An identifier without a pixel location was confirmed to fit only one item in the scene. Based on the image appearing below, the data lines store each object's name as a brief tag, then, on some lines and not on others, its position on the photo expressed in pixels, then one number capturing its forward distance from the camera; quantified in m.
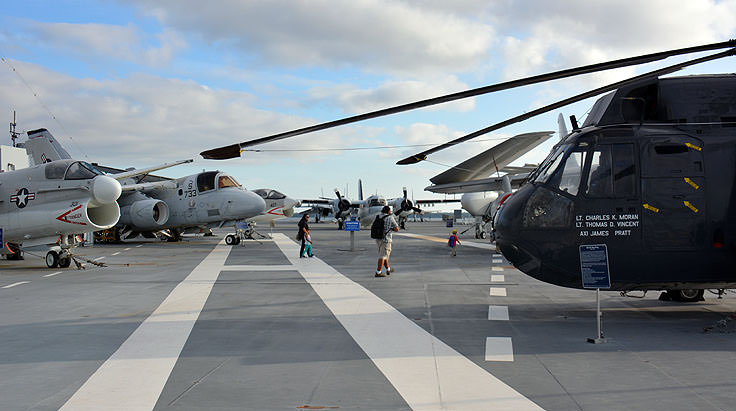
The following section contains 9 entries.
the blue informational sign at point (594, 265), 6.80
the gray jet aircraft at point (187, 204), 25.03
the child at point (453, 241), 19.17
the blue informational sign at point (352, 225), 21.50
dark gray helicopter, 7.33
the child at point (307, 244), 19.06
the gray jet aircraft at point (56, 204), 14.85
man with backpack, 13.14
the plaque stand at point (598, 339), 6.41
